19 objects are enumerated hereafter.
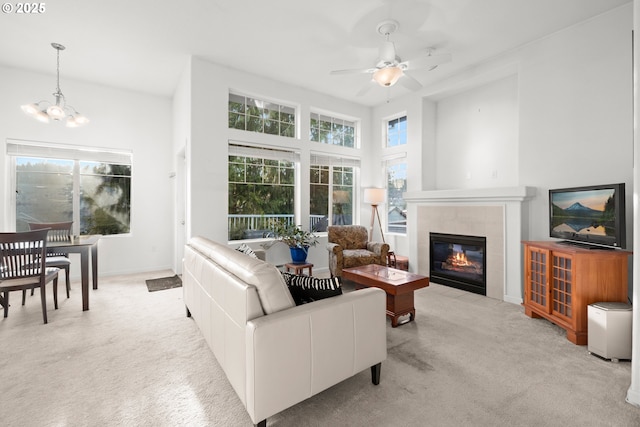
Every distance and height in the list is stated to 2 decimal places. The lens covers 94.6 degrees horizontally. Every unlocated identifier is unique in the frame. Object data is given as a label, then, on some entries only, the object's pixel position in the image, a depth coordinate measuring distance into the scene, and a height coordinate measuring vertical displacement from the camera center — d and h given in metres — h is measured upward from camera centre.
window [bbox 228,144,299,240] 4.71 +0.41
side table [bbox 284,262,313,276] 4.40 -0.79
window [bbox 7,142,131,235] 4.51 +0.46
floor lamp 5.46 +0.34
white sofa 1.45 -0.67
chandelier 3.55 +1.28
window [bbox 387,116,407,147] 5.61 +1.60
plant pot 4.58 -0.64
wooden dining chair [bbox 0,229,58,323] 2.77 -0.46
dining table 3.16 -0.39
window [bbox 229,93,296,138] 4.65 +1.62
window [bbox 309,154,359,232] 5.50 +0.44
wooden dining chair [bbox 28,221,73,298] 3.55 -0.30
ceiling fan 3.01 +1.59
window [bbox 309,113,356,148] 5.49 +1.62
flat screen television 2.58 -0.02
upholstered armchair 4.36 -0.57
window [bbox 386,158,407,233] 5.61 +0.37
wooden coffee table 2.88 -0.72
